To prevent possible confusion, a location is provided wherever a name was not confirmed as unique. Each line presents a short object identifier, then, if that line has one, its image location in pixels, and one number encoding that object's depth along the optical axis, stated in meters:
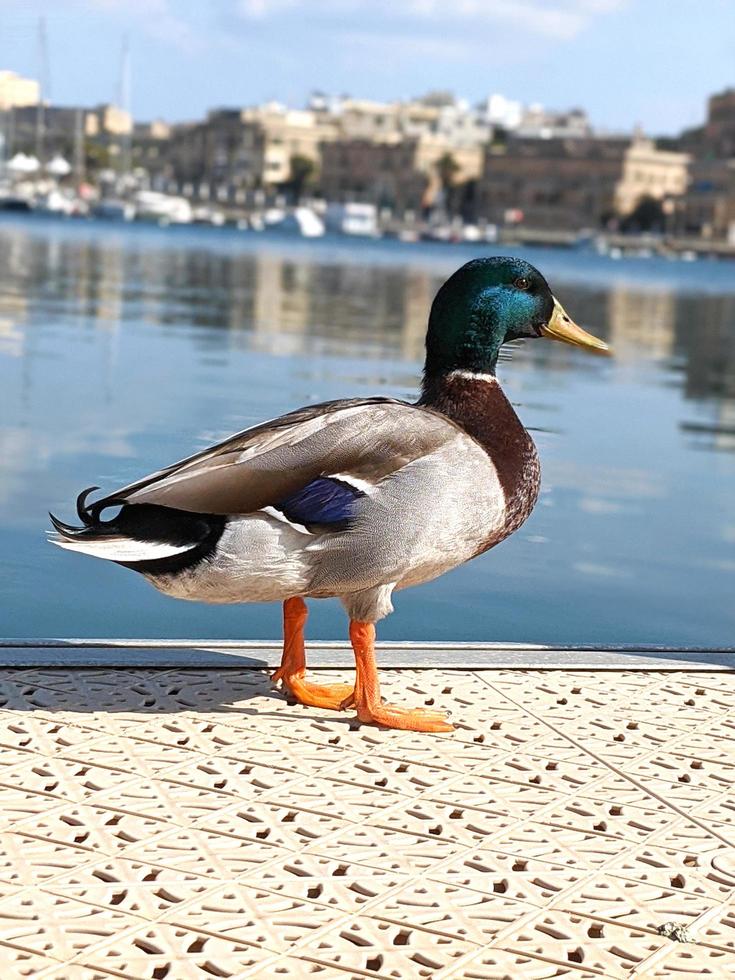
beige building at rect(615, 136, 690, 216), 107.81
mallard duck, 2.63
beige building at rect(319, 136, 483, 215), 115.81
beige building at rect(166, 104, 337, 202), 120.62
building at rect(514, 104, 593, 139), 128.12
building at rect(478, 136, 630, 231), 108.50
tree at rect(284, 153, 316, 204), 121.19
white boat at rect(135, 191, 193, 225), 82.44
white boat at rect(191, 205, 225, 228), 90.89
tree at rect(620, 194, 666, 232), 106.62
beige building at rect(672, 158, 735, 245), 104.19
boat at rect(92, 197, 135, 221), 79.19
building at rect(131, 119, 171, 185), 128.38
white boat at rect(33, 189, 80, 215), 75.69
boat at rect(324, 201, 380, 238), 90.50
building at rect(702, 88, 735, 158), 118.50
